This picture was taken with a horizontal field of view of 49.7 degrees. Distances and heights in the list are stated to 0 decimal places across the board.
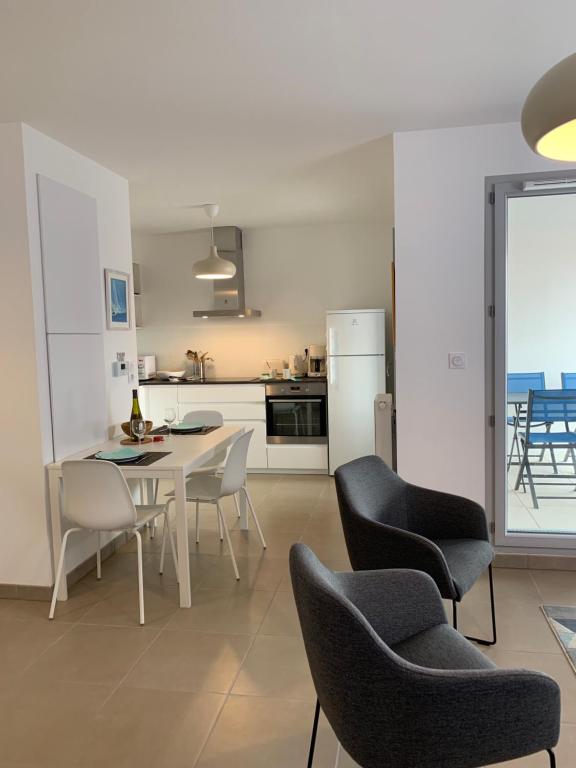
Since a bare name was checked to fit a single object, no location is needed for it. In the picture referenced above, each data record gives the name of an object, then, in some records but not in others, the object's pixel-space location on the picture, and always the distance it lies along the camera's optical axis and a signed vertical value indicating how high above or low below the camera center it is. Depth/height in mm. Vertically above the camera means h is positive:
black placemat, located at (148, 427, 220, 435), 4254 -606
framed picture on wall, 4168 +312
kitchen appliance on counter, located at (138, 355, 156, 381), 6648 -241
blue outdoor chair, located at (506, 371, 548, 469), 3656 -294
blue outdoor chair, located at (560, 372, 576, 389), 3606 -264
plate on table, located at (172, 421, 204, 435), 4258 -585
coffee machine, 6535 -197
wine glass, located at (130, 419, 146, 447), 3926 -530
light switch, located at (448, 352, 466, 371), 3650 -135
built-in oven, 6180 -714
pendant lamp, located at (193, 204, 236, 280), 5312 +647
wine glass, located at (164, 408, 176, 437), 4012 -464
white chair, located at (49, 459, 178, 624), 3092 -793
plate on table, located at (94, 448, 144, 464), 3367 -612
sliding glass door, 3553 -144
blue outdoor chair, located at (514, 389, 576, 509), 3643 -545
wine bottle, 3965 -410
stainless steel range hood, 6539 +599
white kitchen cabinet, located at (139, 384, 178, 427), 6457 -565
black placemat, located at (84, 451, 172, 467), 3311 -630
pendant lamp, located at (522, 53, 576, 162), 1189 +459
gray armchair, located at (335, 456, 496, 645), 2408 -820
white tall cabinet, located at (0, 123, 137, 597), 3309 +72
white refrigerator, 5957 -352
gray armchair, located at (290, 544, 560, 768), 1471 -876
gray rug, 2719 -1375
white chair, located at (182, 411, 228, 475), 4512 -602
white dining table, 3250 -686
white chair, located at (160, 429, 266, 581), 3654 -890
